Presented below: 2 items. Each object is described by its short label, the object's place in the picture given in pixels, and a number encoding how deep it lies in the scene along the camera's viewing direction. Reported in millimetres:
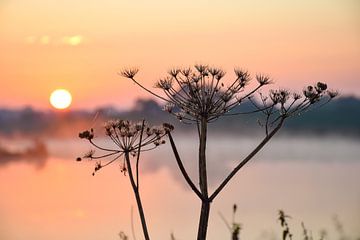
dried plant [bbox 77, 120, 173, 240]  5279
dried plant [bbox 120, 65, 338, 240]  5109
